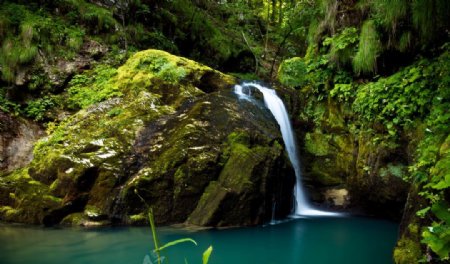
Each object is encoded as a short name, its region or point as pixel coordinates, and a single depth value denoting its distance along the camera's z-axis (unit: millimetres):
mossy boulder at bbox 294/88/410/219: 6684
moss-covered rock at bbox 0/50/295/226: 6059
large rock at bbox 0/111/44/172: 7238
